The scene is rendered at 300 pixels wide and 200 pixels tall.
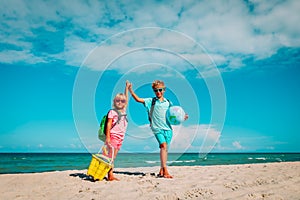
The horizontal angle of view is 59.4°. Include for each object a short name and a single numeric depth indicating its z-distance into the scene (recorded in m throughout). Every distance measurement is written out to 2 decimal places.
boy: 5.85
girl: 5.52
